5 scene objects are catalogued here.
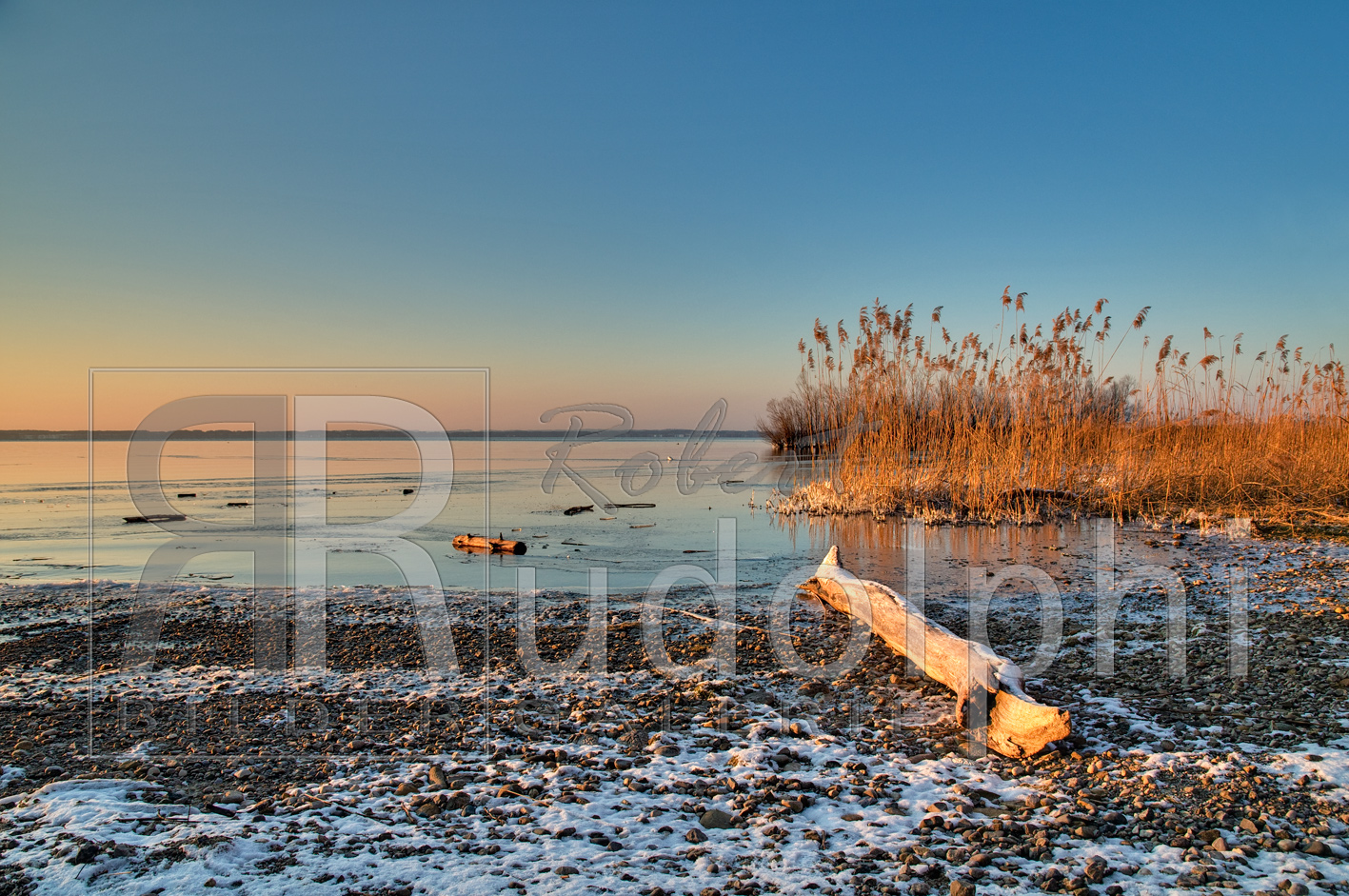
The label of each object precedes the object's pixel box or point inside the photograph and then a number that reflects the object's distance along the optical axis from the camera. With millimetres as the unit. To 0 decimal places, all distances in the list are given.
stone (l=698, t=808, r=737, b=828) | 2490
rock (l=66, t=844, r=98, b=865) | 2059
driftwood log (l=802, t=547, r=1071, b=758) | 3020
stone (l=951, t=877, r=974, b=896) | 2045
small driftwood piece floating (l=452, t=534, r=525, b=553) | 8180
